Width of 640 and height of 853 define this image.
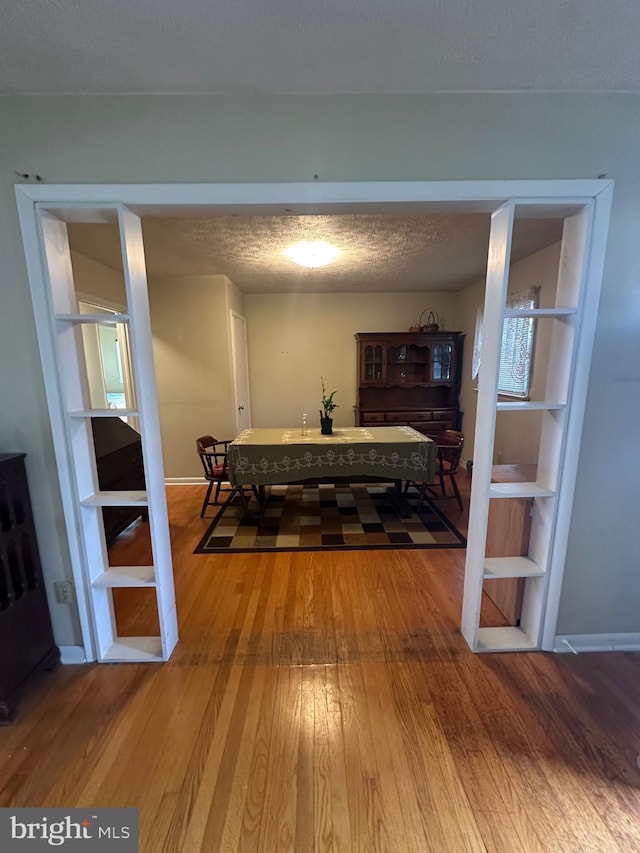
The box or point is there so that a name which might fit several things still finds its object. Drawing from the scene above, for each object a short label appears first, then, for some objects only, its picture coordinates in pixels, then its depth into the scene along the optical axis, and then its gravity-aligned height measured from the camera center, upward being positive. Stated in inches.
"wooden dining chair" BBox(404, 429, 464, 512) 136.1 -37.2
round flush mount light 122.5 +42.0
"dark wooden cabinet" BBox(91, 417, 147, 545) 107.0 -30.9
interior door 180.1 -1.8
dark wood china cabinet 201.3 -5.7
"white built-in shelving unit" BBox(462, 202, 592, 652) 59.4 -14.9
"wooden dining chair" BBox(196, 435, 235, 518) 137.5 -41.1
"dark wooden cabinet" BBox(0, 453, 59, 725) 57.8 -39.3
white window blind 137.7 +6.6
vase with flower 140.0 -22.6
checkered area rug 115.4 -57.7
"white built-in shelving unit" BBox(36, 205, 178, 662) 58.4 -13.9
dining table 123.4 -33.0
